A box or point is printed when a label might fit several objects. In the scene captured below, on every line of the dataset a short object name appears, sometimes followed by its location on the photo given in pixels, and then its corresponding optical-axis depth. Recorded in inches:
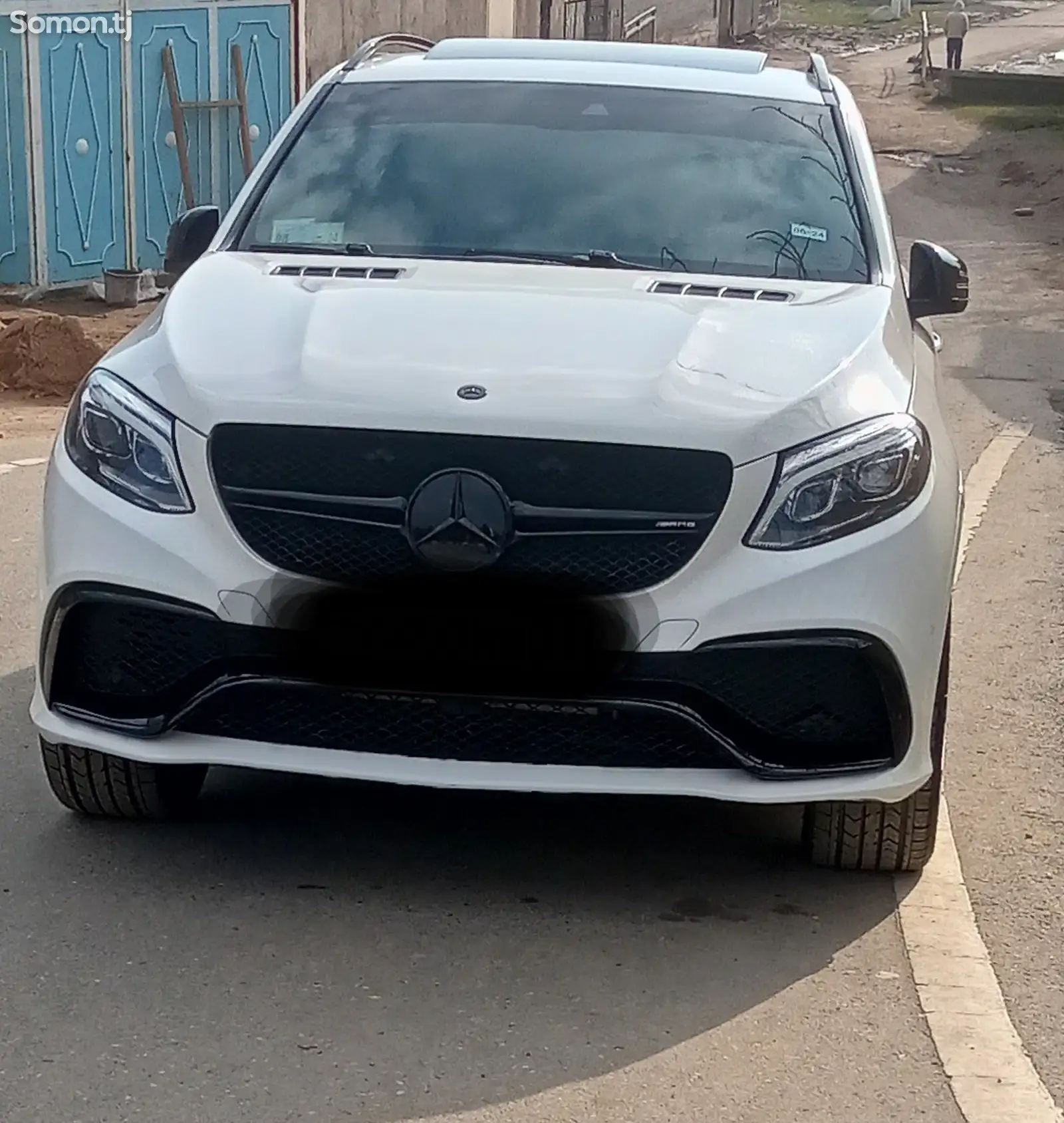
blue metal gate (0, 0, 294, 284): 626.8
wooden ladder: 674.8
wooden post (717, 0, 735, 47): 2139.5
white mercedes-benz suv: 167.5
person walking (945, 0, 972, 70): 1840.6
